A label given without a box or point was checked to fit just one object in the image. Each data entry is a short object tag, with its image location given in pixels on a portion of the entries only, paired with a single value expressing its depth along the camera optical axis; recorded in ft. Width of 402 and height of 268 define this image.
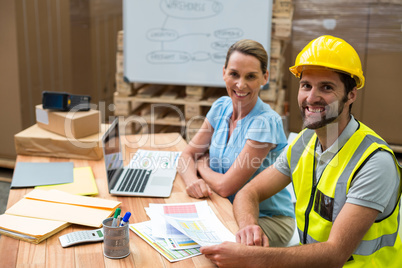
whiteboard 12.66
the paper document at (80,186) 7.86
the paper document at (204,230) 6.13
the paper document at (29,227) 6.22
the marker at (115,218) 5.90
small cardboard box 9.62
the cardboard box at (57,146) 9.61
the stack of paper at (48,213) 6.36
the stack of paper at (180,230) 6.03
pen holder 5.76
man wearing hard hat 5.61
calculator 6.11
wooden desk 5.68
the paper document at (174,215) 6.19
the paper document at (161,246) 5.86
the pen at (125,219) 5.81
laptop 7.79
